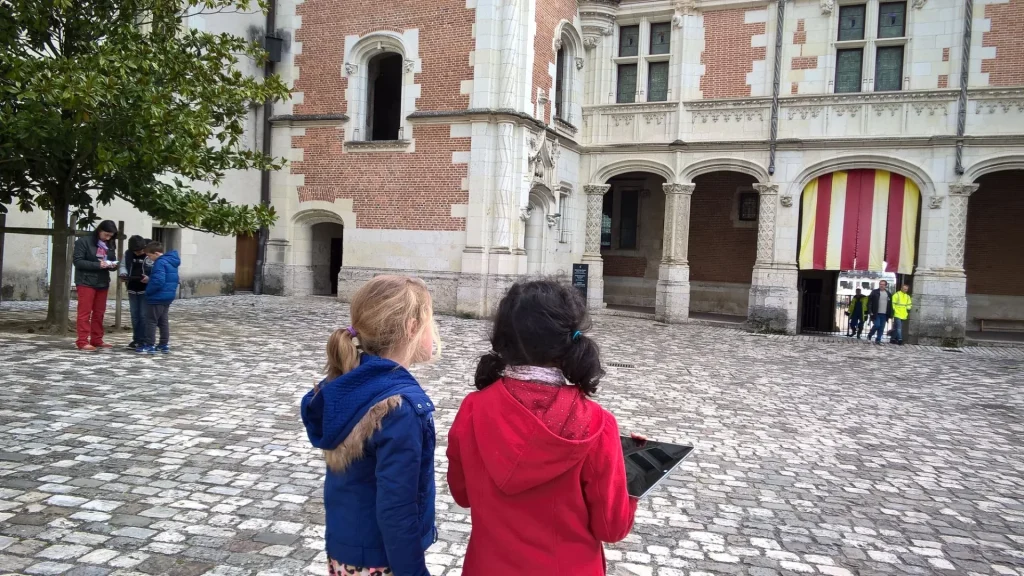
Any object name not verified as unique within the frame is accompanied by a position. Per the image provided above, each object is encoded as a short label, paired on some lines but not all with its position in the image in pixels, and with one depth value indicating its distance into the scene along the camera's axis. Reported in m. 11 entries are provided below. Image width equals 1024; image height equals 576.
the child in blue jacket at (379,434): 1.92
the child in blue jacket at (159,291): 8.79
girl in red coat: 1.81
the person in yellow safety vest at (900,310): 15.65
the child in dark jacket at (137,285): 8.93
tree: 7.98
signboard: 17.97
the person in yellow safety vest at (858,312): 17.08
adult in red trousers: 8.75
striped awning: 16.17
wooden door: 18.69
